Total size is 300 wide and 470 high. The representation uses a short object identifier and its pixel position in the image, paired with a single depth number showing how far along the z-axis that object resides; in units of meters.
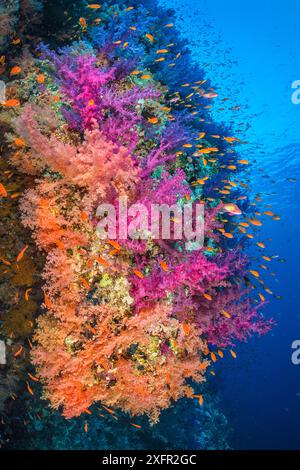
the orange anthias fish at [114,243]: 3.77
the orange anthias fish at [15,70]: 4.43
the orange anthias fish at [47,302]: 3.93
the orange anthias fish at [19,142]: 3.86
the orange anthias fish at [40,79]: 4.50
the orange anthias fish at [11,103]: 4.20
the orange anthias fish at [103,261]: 3.82
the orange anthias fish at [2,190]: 3.72
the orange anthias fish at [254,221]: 5.63
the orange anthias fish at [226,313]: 4.89
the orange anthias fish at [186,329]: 4.37
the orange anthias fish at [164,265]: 4.09
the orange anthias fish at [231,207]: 4.75
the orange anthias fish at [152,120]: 4.86
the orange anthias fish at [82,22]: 5.58
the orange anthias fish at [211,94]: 6.38
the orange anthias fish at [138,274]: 3.92
